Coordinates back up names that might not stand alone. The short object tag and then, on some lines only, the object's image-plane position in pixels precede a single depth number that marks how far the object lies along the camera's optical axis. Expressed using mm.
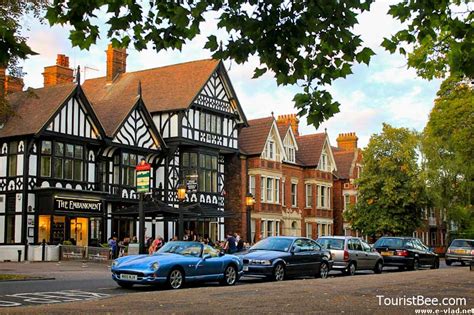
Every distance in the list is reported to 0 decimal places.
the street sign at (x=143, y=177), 30312
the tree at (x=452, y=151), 29375
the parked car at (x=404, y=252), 30484
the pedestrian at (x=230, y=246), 31719
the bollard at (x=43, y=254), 34875
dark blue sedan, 21453
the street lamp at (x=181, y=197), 33022
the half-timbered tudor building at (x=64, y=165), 35469
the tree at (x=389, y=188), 51094
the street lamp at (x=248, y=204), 35844
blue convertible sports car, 17750
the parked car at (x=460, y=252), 37062
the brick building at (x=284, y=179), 48562
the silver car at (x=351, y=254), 26156
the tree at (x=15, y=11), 22906
